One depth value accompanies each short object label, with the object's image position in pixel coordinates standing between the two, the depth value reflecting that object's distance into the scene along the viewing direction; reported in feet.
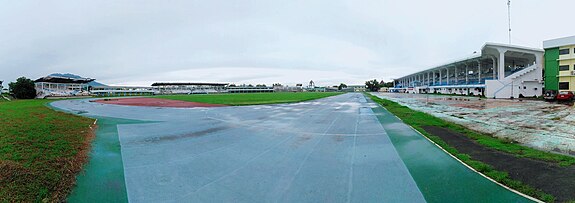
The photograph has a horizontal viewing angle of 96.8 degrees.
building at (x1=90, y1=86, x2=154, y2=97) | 343.36
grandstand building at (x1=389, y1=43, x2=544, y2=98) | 137.69
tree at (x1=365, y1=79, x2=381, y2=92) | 572.92
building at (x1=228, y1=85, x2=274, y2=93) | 528.22
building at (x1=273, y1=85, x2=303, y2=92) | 609.33
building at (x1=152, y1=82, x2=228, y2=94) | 428.40
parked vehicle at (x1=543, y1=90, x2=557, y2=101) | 108.94
